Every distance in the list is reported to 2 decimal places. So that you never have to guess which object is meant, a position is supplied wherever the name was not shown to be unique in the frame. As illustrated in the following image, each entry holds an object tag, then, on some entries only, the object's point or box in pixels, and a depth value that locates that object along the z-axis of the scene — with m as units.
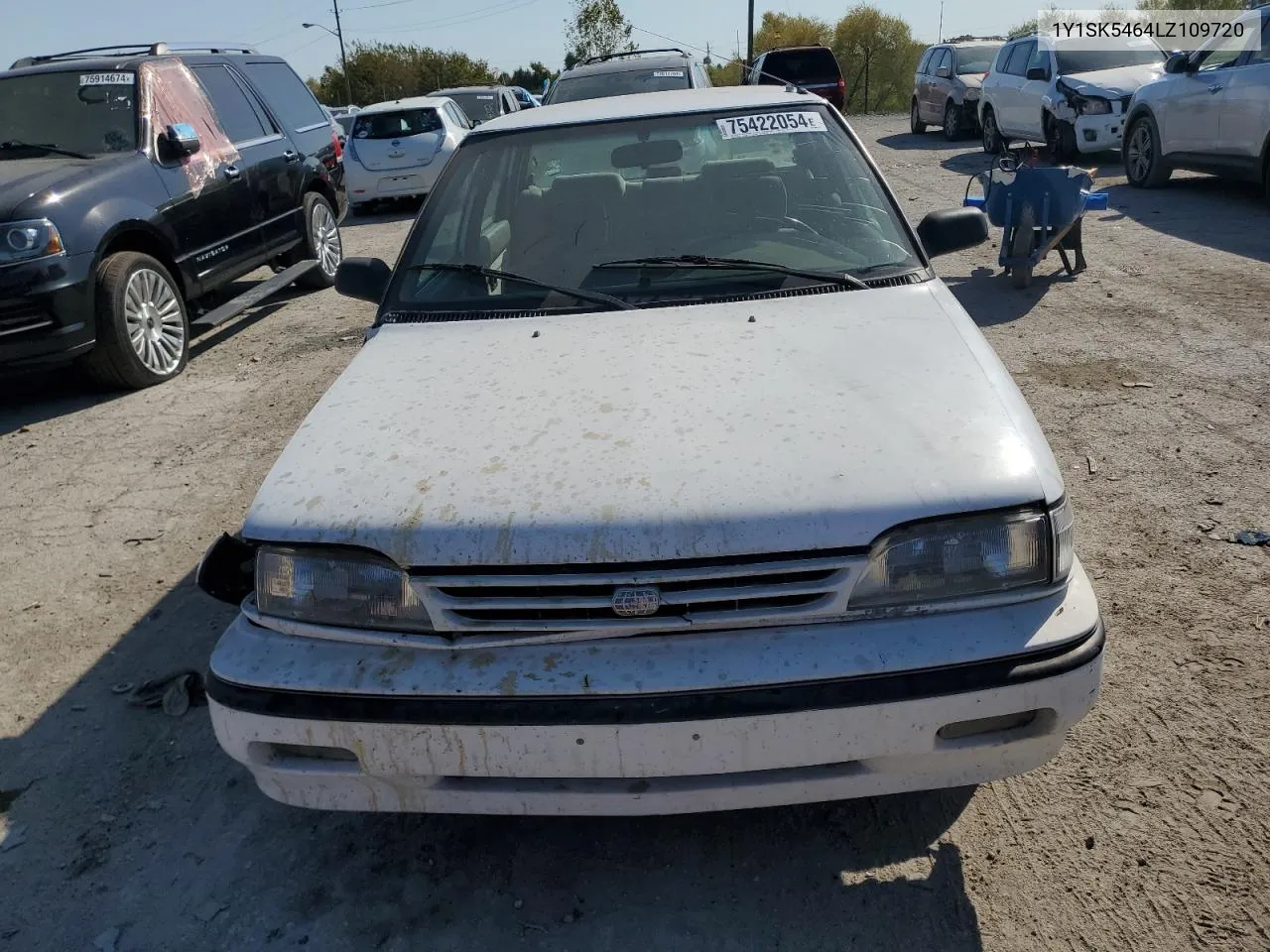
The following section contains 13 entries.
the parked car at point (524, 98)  22.63
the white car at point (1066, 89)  12.82
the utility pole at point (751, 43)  36.53
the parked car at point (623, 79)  9.86
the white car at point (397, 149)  13.52
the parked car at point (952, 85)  18.61
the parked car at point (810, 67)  21.44
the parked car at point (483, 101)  17.69
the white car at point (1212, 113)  8.84
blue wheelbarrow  7.19
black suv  5.68
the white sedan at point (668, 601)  1.96
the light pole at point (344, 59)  50.03
